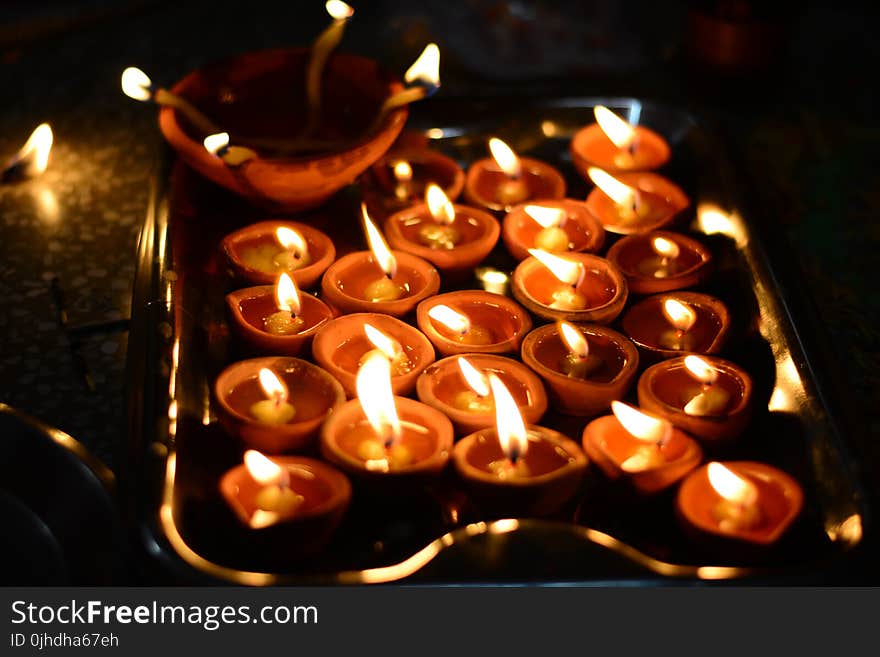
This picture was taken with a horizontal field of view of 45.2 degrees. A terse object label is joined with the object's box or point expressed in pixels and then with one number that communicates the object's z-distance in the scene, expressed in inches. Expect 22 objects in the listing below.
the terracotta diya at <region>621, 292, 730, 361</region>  48.9
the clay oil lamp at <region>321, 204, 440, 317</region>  50.6
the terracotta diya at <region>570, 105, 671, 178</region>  60.4
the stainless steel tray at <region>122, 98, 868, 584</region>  37.3
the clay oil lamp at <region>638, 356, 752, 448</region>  43.9
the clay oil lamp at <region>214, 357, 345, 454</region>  43.2
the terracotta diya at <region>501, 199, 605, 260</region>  55.3
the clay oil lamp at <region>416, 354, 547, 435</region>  44.8
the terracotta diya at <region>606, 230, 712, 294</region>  52.3
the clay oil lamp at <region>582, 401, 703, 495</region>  41.6
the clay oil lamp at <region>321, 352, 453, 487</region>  41.6
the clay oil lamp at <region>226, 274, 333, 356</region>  48.2
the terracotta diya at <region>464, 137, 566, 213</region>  58.8
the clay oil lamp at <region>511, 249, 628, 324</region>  50.3
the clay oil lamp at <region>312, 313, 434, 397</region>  46.7
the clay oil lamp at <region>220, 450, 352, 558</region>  39.1
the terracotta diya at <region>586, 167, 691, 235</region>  56.9
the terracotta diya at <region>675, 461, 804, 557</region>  39.4
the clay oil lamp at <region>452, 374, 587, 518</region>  40.5
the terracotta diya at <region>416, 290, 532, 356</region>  48.6
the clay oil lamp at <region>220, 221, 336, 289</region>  52.1
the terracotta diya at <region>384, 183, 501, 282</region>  53.7
